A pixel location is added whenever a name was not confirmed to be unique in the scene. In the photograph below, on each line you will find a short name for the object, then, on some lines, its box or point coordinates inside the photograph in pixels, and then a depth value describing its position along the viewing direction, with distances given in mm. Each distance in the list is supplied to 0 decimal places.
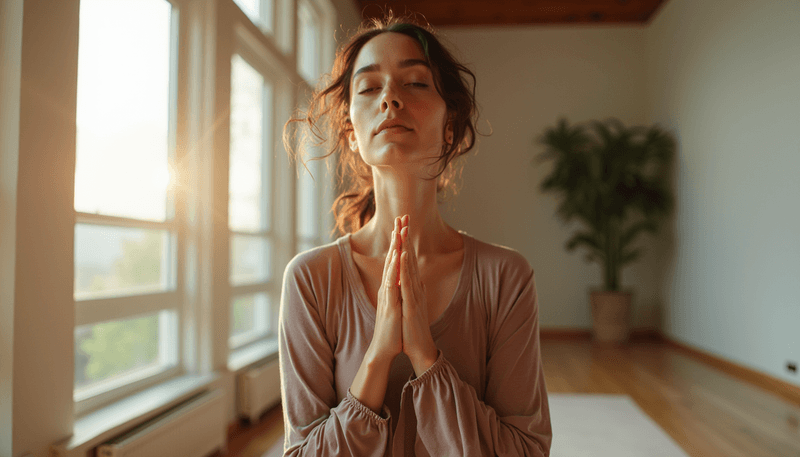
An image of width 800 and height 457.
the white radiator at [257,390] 2633
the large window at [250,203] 3016
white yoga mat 2371
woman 817
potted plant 5332
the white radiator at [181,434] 1679
